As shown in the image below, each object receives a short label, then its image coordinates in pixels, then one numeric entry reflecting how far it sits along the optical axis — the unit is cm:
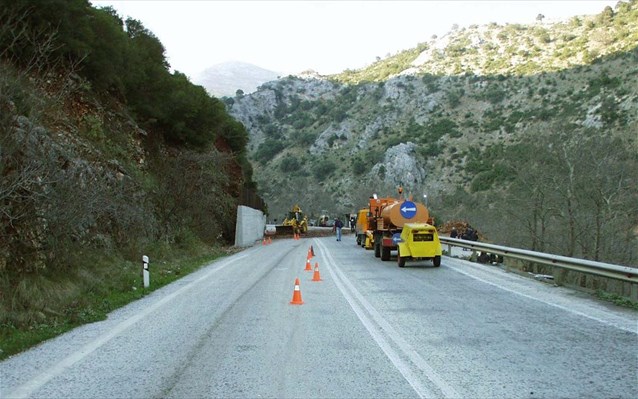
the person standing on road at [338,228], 4875
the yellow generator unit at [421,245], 2038
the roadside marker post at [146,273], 1511
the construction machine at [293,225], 6165
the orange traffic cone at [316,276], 1612
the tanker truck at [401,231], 2042
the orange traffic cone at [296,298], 1160
